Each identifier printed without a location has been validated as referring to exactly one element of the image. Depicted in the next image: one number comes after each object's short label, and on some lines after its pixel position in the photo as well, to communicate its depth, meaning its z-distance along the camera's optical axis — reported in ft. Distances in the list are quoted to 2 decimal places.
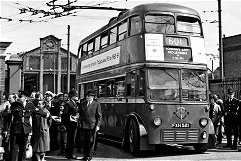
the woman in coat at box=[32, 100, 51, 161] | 29.17
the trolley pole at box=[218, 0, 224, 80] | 74.38
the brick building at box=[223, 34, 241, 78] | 124.67
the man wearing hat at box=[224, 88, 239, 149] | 39.99
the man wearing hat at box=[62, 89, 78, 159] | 33.94
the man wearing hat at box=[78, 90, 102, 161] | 32.09
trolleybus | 34.81
